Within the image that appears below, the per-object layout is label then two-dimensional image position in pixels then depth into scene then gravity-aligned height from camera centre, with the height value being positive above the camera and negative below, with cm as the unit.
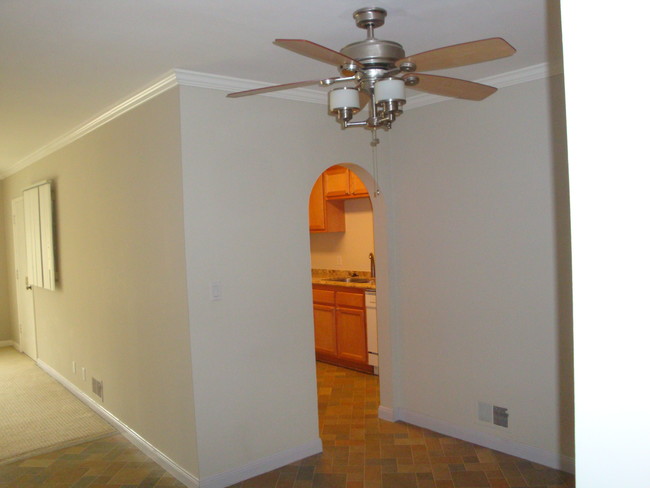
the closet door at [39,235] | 504 +5
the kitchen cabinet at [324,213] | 587 +17
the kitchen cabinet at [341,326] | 512 -96
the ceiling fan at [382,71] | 175 +54
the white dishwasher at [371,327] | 497 -92
